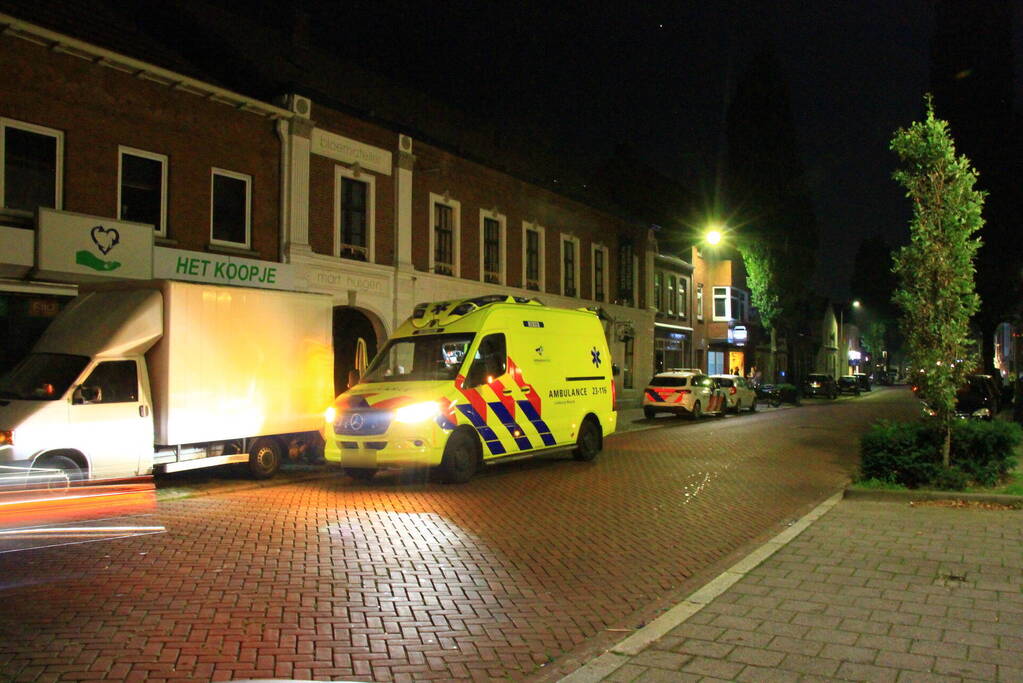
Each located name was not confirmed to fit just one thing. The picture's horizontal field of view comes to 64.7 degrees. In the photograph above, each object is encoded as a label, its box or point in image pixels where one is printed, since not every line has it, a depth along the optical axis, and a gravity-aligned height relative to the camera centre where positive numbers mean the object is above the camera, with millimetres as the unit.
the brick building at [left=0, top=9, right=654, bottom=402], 14633 +4367
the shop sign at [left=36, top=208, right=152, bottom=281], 14375 +2407
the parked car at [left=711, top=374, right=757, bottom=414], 29484 -679
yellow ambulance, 11438 -274
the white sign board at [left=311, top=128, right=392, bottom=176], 20234 +5852
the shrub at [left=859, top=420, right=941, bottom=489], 10352 -1054
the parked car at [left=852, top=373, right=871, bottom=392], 62219 -607
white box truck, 9961 -112
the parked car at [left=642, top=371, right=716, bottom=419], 25656 -643
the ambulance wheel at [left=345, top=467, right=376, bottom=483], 12289 -1504
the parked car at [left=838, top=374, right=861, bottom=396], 55538 -792
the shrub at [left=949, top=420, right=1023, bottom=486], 10414 -986
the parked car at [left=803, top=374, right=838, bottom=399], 47844 -678
